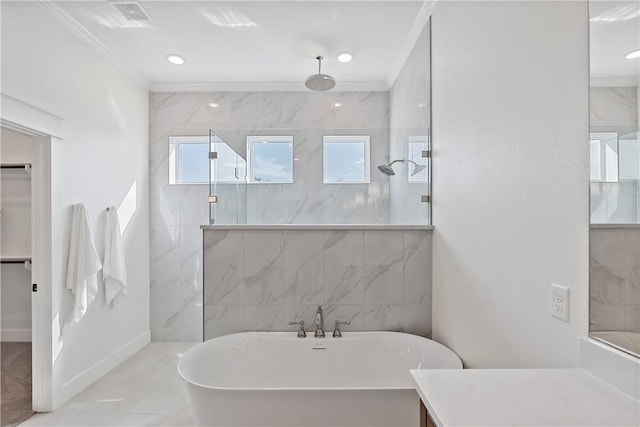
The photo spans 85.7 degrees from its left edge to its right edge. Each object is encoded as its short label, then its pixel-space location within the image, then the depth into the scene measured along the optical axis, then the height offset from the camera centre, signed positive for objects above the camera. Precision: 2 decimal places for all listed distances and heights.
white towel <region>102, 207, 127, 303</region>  3.02 -0.42
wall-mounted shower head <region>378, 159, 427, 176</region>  2.84 +0.36
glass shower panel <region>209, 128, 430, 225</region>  2.70 +0.29
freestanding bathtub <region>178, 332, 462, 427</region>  2.23 -1.01
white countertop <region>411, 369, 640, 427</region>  0.81 -0.49
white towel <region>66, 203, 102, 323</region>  2.62 -0.39
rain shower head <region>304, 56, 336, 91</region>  3.12 +1.20
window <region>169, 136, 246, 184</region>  3.94 +0.60
